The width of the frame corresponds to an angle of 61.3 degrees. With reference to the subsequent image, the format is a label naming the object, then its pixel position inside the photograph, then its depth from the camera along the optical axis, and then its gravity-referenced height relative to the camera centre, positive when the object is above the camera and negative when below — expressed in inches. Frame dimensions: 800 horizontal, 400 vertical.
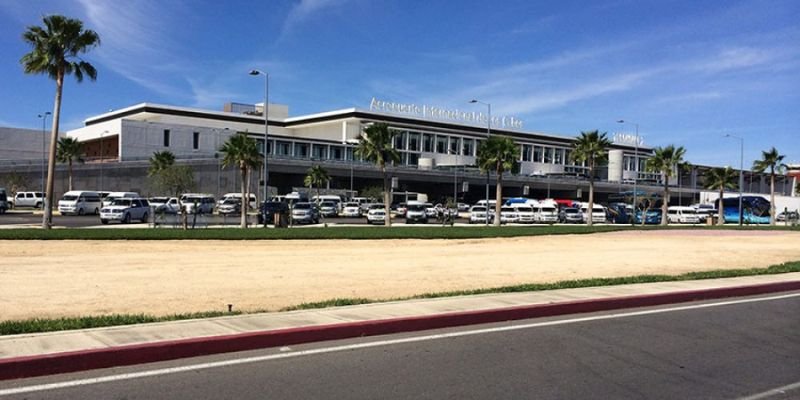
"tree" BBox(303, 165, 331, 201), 3336.6 +119.2
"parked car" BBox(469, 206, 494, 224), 2551.7 -41.9
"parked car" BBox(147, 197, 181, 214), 2113.4 -25.4
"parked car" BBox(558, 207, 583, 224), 2755.9 -33.6
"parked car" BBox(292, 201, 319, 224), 1998.0 -40.0
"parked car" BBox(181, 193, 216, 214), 2278.5 -17.1
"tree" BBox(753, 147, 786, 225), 3088.1 +237.5
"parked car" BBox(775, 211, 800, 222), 3011.3 -7.5
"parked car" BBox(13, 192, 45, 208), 2701.8 -35.0
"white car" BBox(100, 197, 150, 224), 1727.4 -42.9
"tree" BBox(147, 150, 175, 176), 3026.6 +151.7
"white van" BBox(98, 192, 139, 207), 1923.2 -5.8
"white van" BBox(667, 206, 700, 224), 3159.5 -21.4
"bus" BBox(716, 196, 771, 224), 3120.1 +17.9
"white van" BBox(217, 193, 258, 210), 2950.5 -23.1
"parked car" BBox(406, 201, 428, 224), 2375.7 -35.3
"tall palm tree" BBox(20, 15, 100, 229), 1422.2 +312.6
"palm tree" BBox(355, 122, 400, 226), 2177.7 +184.6
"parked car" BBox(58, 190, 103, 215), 2207.2 -34.1
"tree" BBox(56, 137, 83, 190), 3292.3 +205.5
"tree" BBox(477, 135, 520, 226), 2384.4 +181.4
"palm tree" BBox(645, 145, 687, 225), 2918.3 +223.7
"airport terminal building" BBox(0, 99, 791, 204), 3560.5 +339.9
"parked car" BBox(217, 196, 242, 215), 2364.5 -31.4
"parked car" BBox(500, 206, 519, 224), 2654.3 -36.5
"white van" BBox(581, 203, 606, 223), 2881.4 -23.4
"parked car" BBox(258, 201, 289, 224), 1753.3 -26.7
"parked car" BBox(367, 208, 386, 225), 2226.9 -47.7
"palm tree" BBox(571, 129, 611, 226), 2586.1 +230.4
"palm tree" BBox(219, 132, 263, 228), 1833.2 +124.3
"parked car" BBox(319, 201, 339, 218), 2591.0 -33.4
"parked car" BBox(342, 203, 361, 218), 2674.7 -38.0
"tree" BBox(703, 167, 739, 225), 3129.9 +159.5
